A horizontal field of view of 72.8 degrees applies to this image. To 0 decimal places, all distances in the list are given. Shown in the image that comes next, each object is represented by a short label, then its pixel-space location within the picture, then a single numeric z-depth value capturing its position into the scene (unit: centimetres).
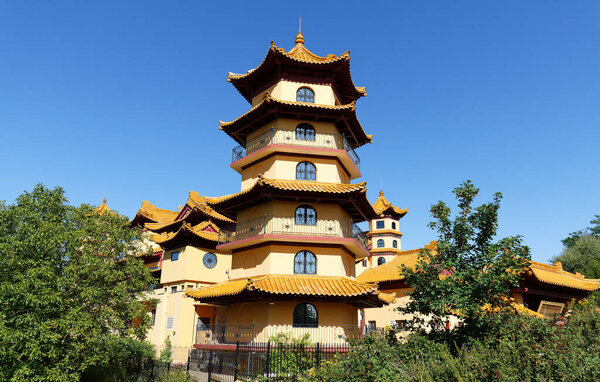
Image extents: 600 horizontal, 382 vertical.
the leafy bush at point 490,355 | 971
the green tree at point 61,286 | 1534
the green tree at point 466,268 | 1323
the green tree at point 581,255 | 5269
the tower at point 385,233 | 5206
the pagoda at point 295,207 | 1888
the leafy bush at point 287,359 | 1556
